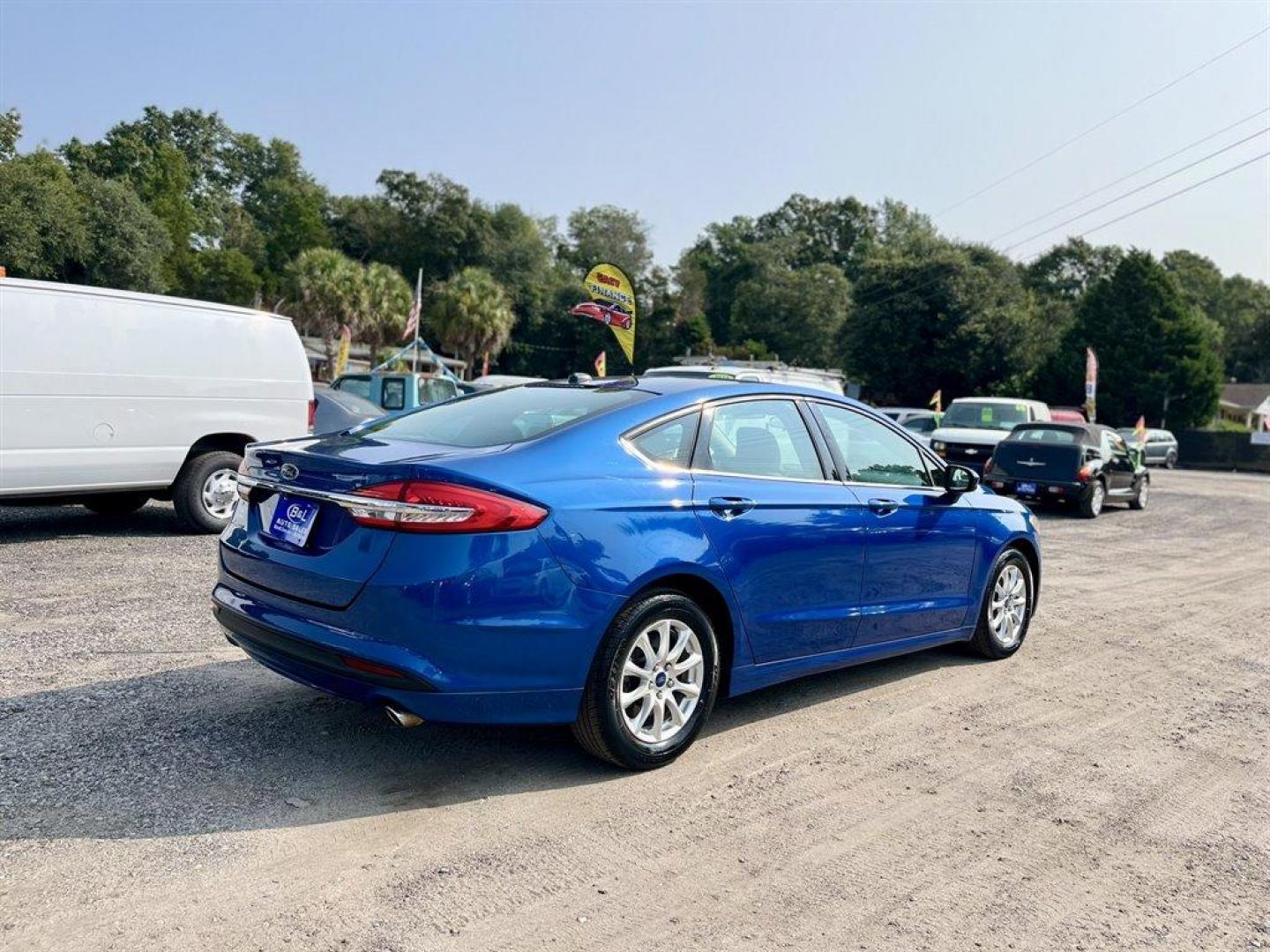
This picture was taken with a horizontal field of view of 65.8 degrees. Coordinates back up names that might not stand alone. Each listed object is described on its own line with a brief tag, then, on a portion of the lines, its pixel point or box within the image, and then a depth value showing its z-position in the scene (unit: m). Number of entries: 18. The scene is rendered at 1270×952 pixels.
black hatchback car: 15.79
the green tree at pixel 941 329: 46.44
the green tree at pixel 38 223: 34.81
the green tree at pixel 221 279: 56.38
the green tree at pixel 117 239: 40.69
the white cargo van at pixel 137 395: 7.63
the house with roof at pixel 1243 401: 66.88
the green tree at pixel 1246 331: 77.50
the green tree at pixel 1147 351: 45.75
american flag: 26.73
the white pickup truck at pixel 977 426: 18.44
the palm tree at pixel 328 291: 41.88
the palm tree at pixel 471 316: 47.81
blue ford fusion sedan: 3.44
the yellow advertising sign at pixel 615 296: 19.45
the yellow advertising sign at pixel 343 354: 30.80
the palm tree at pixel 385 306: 43.50
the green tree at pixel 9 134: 36.59
